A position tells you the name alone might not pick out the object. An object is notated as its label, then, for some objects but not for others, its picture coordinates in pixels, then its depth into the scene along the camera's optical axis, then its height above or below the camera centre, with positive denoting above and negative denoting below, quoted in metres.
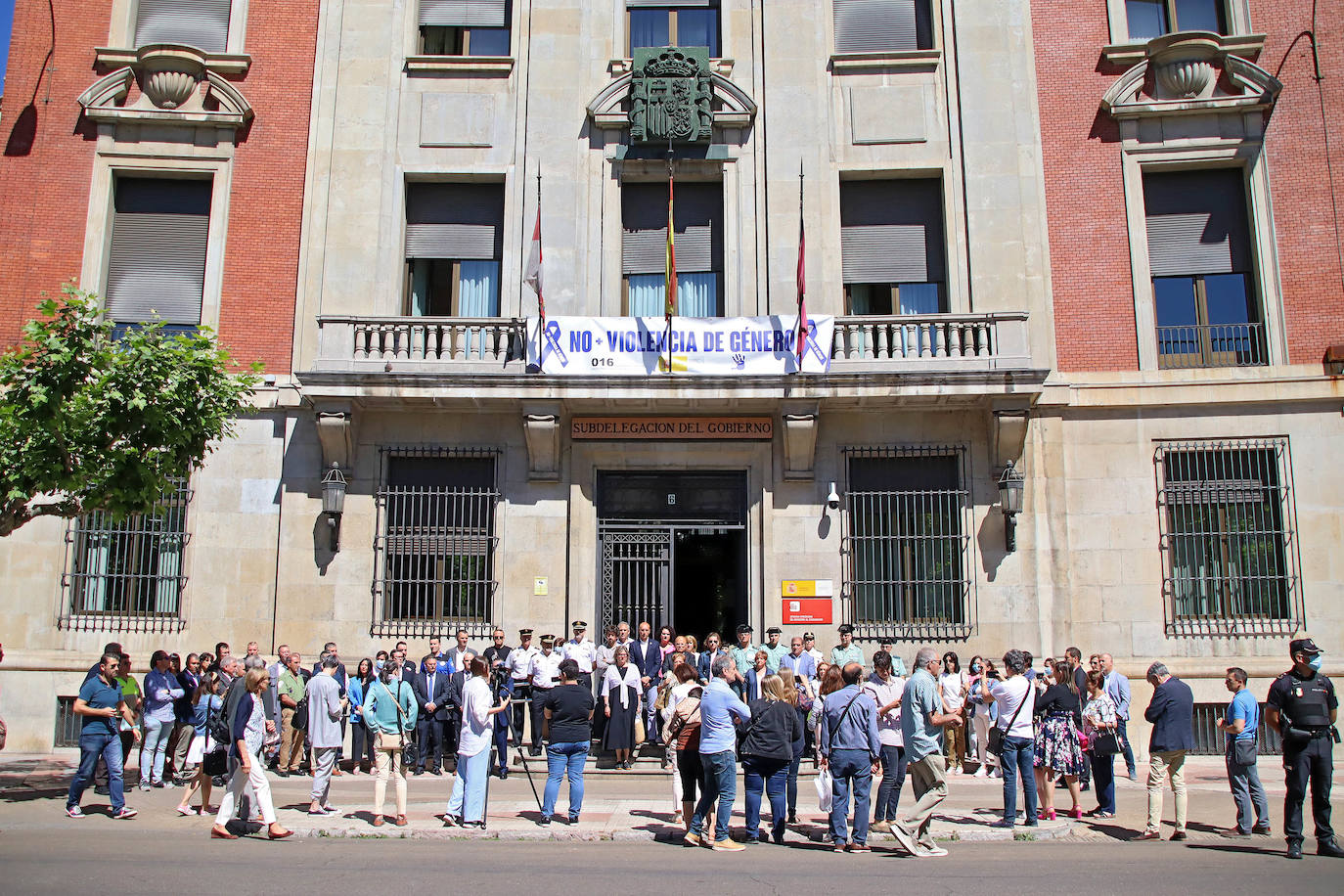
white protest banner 16.00 +4.26
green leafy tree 11.84 +2.46
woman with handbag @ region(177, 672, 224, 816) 11.24 -1.28
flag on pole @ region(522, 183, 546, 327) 15.61 +5.28
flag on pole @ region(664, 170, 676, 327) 15.59 +5.09
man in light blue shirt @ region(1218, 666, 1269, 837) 10.44 -1.25
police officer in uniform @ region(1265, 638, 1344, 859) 9.67 -0.97
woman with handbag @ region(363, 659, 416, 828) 10.80 -1.10
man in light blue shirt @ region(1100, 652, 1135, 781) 12.08 -0.75
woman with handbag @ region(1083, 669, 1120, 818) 11.16 -1.18
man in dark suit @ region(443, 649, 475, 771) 14.28 -1.16
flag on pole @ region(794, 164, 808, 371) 15.73 +4.84
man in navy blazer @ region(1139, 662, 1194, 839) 10.70 -1.16
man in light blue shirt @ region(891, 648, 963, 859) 9.91 -1.19
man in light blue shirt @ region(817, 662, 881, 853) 9.75 -1.14
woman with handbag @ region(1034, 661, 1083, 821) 11.07 -1.21
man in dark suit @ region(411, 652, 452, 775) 14.18 -1.15
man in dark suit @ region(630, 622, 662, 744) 14.57 -0.57
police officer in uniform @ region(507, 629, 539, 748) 14.73 -0.64
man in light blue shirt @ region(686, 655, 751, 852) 9.90 -1.16
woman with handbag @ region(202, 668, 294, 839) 10.12 -1.38
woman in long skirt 14.00 -1.01
